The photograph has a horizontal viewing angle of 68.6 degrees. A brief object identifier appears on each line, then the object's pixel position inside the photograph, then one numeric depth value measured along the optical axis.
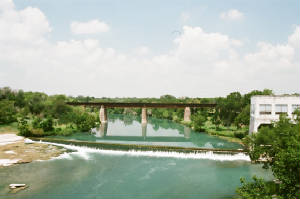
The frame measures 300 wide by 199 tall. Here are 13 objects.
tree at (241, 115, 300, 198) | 15.33
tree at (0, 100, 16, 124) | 67.31
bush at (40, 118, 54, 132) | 59.03
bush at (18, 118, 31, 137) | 54.03
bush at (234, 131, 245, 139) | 52.86
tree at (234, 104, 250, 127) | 50.22
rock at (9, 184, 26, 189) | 24.84
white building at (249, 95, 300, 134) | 42.52
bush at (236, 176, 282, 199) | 15.38
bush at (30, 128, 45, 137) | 55.25
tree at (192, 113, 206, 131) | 68.75
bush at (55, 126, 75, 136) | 60.09
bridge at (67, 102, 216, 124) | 87.62
